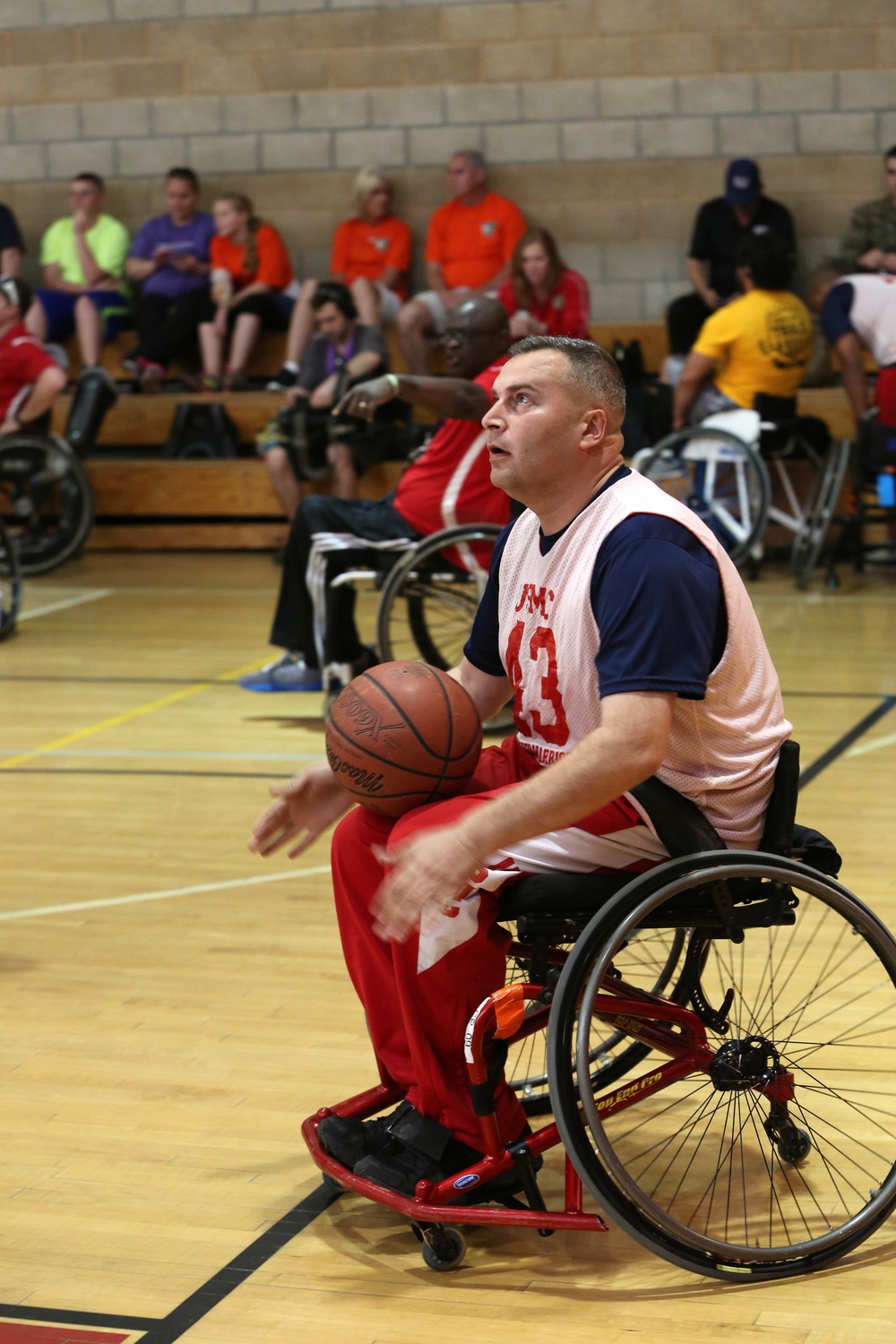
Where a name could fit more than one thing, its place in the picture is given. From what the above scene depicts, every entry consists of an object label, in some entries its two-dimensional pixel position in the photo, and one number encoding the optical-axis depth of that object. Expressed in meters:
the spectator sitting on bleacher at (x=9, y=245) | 19.18
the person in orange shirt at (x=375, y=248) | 18.36
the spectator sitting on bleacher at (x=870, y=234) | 16.39
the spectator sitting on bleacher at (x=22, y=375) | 15.40
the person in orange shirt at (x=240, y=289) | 18.28
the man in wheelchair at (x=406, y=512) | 9.61
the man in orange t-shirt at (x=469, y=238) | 17.80
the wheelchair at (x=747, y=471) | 14.03
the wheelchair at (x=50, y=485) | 15.90
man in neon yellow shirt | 19.15
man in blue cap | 16.61
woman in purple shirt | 18.48
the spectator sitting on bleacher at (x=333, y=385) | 15.81
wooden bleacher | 17.53
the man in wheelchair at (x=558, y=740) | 3.81
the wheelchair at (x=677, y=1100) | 3.83
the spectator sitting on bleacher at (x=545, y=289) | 15.92
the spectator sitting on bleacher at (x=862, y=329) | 13.68
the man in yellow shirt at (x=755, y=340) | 14.32
